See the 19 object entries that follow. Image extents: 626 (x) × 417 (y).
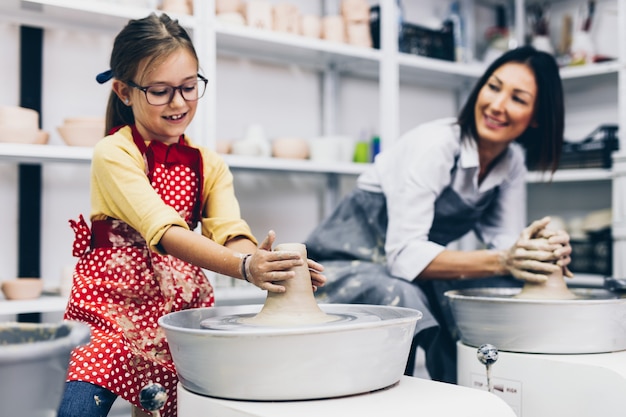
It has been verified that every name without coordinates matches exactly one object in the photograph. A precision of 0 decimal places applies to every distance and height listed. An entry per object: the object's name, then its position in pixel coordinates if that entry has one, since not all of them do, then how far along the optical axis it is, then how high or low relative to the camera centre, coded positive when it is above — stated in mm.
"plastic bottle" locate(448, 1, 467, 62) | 3096 +844
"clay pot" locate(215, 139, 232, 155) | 2355 +244
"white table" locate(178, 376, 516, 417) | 893 -248
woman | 1749 +39
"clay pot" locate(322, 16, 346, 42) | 2664 +729
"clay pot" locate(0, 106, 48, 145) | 1967 +261
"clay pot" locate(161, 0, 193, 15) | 2254 +687
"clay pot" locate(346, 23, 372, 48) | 2732 +725
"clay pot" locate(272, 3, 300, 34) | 2541 +736
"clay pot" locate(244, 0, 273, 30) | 2467 +727
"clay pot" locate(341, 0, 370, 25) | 2736 +818
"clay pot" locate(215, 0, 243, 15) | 2410 +736
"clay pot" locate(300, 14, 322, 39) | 2609 +724
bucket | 705 -161
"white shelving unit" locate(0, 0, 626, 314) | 2109 +634
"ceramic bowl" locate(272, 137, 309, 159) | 2510 +256
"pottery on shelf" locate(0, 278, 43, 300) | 1995 -208
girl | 1245 -20
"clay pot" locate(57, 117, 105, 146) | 2090 +264
